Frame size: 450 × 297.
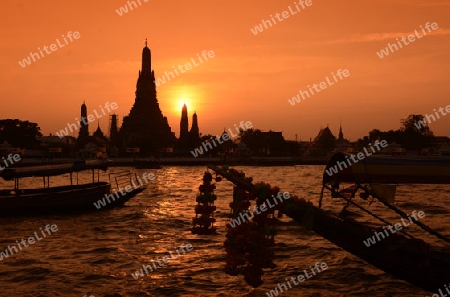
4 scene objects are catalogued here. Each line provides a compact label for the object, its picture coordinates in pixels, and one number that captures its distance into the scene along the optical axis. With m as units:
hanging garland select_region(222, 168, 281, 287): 9.84
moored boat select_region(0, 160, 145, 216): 26.02
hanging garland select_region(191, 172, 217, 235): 13.33
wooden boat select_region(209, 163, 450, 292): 9.38
